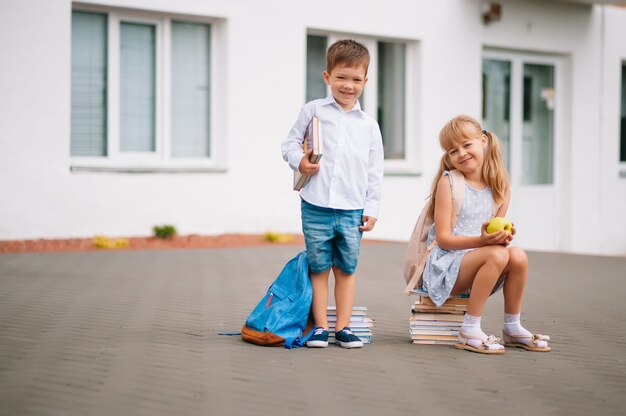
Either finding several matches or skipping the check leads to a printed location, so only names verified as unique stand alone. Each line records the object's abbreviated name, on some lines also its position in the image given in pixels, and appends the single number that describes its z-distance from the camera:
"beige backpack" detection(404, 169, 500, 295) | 5.48
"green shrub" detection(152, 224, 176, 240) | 11.86
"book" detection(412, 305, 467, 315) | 5.49
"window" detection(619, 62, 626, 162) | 17.80
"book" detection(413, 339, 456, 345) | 5.56
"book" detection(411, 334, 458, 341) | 5.56
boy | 5.40
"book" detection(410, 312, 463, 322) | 5.55
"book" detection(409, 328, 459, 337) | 5.56
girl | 5.27
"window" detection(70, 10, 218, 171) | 11.68
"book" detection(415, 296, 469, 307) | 5.48
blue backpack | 5.37
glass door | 15.68
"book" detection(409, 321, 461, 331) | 5.56
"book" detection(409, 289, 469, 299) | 5.49
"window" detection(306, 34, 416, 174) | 14.27
